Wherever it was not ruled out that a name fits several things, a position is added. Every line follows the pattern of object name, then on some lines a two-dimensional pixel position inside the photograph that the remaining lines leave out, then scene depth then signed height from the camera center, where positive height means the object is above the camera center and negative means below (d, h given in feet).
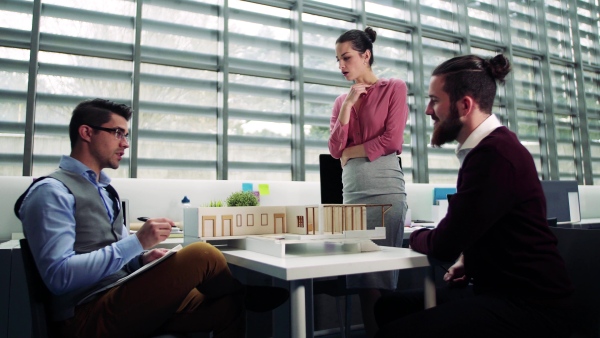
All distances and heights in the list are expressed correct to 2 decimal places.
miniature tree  5.66 +0.12
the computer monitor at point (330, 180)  9.51 +0.58
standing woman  6.20 +1.01
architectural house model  4.75 -0.19
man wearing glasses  4.00 -0.56
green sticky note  11.52 +0.50
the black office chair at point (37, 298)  3.63 -0.67
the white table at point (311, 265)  3.75 -0.49
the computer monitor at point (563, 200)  13.79 +0.16
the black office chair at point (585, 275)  4.87 -0.74
